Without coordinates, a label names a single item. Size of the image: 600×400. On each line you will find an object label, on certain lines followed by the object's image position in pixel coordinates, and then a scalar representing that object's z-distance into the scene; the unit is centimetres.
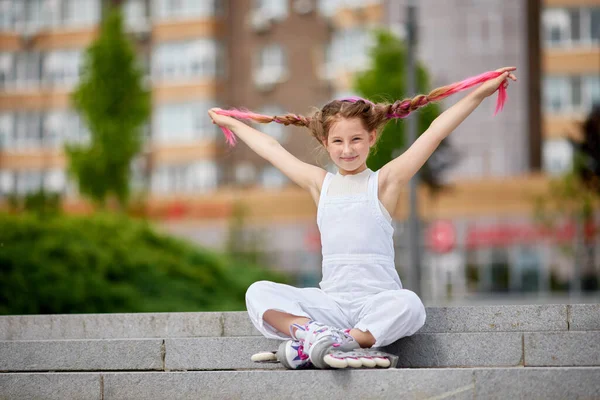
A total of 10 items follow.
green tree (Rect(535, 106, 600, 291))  3719
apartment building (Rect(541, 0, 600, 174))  4234
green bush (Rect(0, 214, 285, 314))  1603
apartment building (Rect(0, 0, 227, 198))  4975
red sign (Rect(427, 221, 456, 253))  4045
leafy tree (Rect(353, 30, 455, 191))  2853
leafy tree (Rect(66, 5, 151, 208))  3828
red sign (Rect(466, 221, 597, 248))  3856
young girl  674
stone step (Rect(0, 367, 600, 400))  628
